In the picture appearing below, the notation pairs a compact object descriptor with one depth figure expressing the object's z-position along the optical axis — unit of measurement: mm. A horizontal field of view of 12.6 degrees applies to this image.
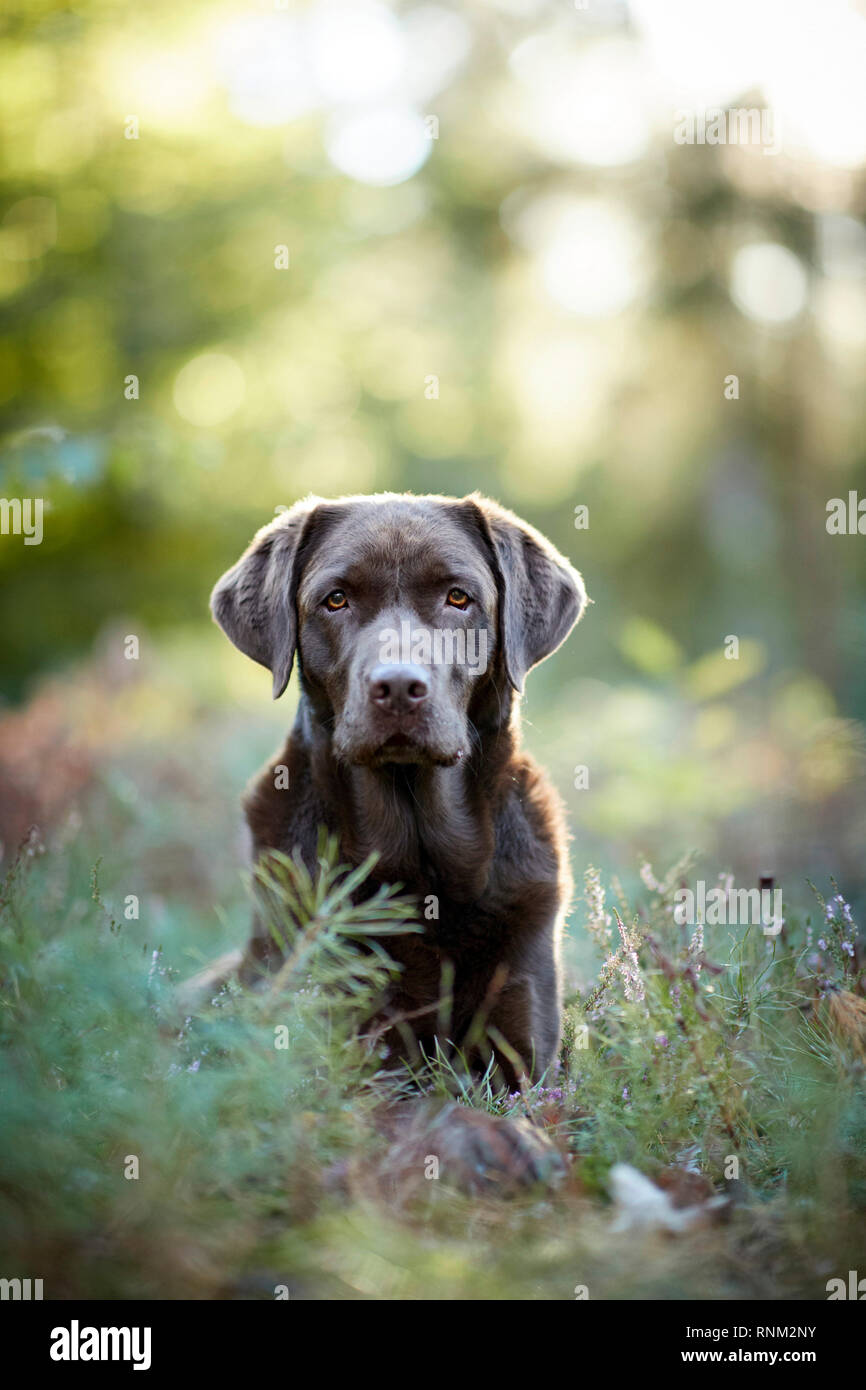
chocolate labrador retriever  2657
